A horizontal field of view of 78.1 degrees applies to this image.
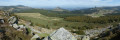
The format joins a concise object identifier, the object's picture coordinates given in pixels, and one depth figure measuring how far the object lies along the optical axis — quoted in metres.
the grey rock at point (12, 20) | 14.96
